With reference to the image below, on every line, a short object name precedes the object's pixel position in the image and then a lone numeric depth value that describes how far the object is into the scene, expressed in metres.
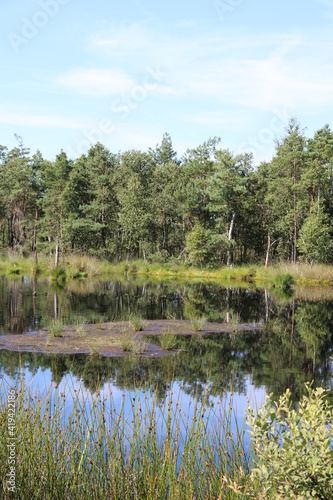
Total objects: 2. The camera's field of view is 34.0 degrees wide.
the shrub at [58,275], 37.59
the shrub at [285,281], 35.94
